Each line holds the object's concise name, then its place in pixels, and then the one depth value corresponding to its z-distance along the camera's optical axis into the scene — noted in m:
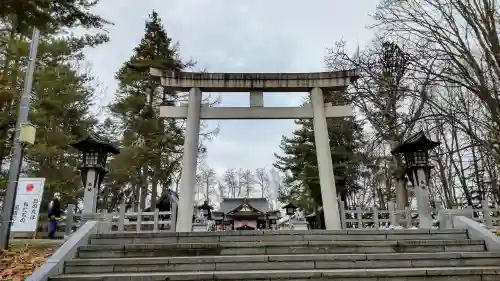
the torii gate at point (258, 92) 9.65
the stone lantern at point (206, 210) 22.80
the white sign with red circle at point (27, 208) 8.51
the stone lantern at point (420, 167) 9.41
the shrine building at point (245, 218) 26.23
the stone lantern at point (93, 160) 9.17
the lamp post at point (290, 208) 23.77
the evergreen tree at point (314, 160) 19.36
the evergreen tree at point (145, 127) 18.72
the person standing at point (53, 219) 11.99
